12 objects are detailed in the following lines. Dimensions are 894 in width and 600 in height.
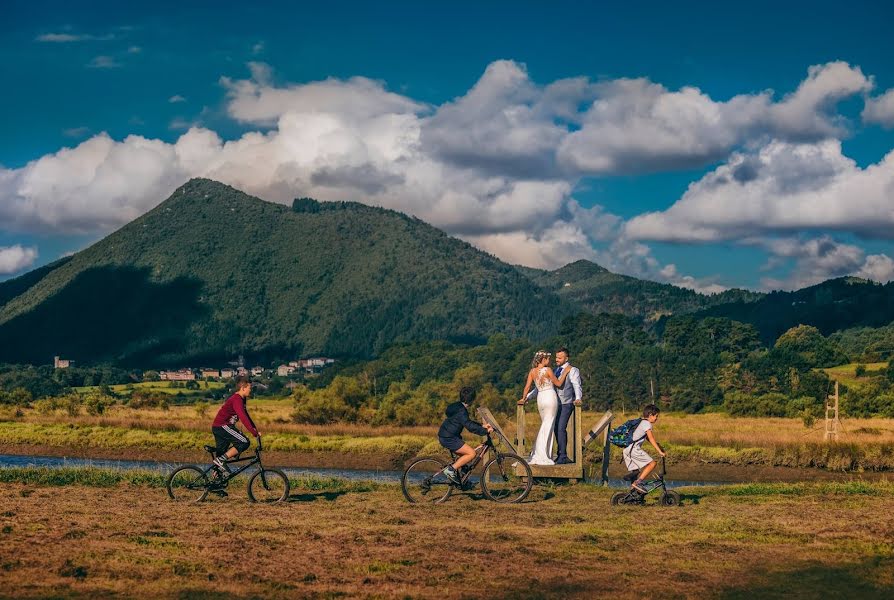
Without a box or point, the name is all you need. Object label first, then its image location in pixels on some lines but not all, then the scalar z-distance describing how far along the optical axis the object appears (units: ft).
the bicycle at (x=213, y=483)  59.72
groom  68.13
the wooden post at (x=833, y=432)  163.00
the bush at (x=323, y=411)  248.32
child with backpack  60.34
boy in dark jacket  58.39
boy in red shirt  58.54
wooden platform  67.67
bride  65.31
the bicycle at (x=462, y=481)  59.52
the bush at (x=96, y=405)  252.01
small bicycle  60.34
